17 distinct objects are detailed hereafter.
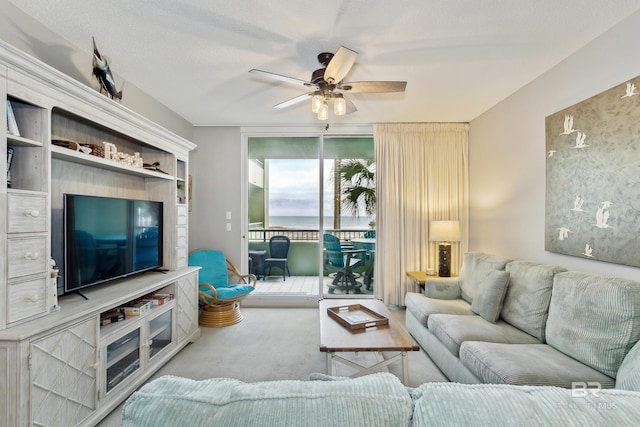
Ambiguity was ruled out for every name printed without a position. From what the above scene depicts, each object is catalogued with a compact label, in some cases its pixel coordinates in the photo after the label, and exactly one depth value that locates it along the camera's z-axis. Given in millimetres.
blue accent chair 3441
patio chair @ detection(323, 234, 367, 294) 4328
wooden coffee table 1949
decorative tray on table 2252
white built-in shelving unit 1461
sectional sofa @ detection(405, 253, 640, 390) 1615
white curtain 4090
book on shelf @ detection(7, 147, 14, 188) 1570
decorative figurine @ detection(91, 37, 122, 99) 2012
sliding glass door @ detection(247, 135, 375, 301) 4328
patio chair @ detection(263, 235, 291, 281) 4512
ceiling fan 2141
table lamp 3623
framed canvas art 1887
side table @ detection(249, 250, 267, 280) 4406
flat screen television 1995
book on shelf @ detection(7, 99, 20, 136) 1532
